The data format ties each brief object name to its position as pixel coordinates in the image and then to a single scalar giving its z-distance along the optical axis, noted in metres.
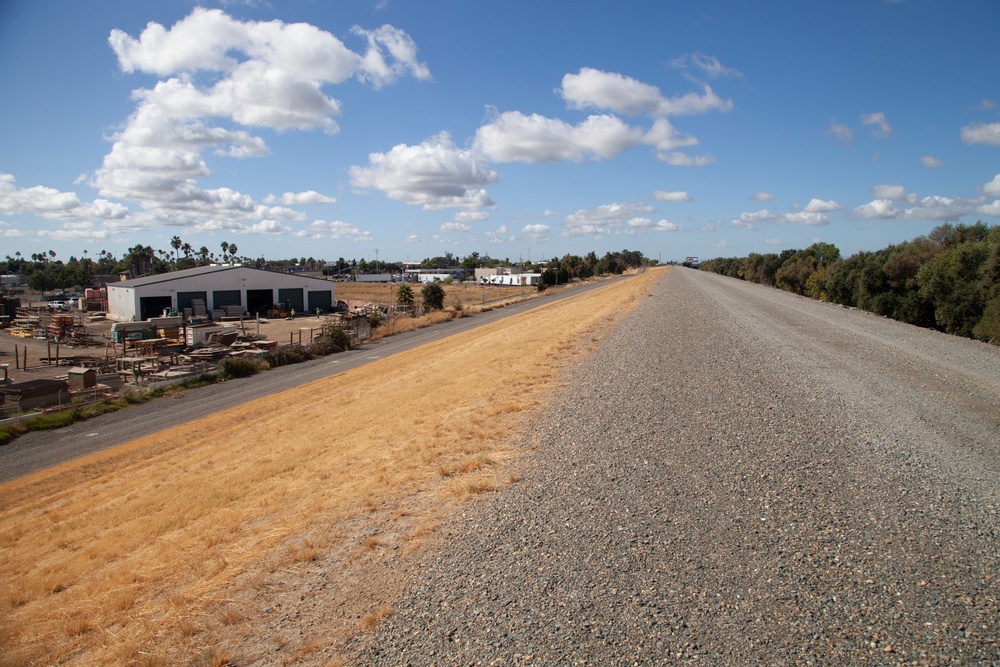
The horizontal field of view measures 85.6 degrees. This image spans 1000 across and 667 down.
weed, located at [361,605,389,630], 4.77
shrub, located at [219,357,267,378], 30.64
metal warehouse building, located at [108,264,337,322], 58.88
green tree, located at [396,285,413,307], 63.38
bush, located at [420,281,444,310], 60.75
